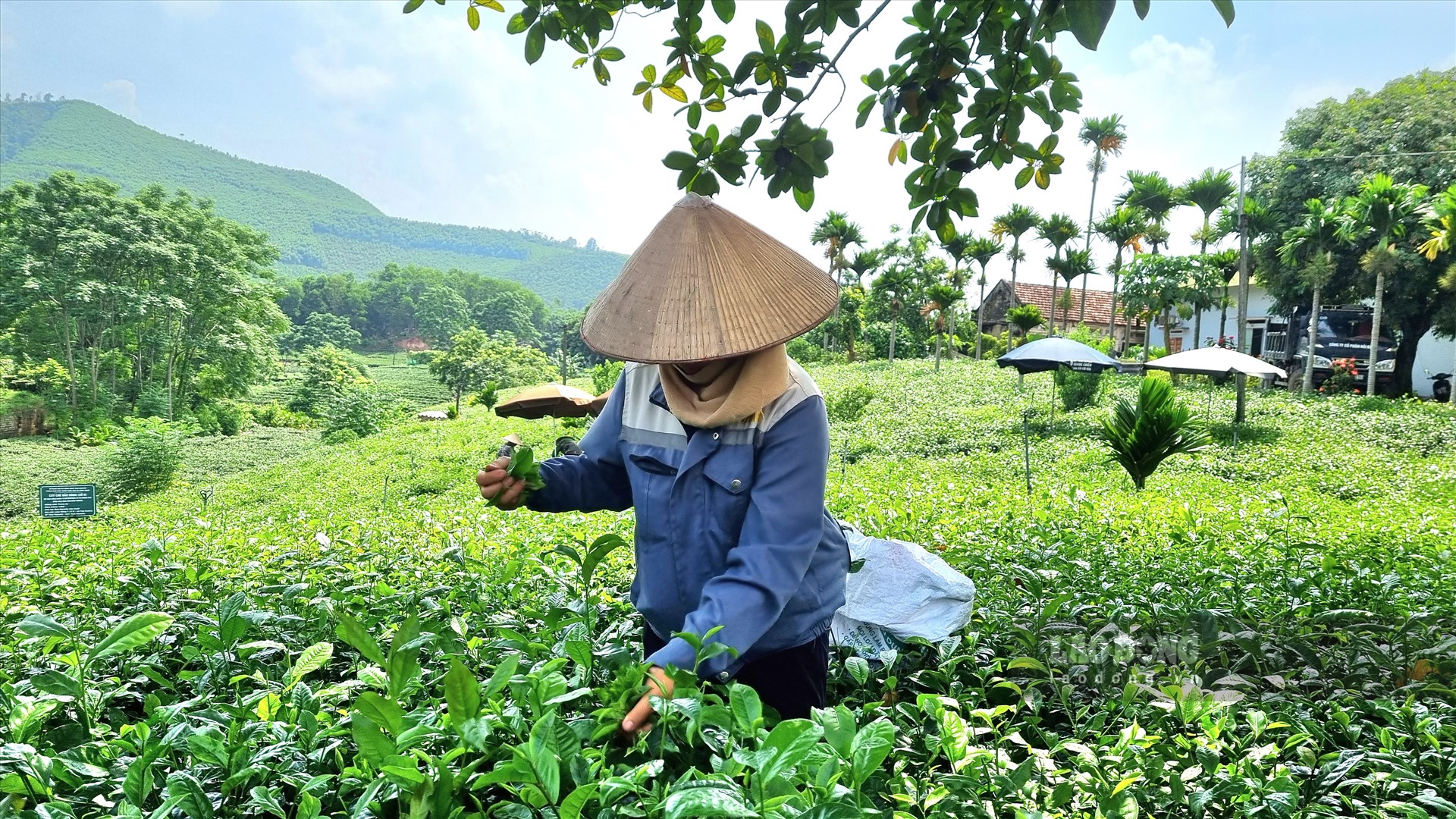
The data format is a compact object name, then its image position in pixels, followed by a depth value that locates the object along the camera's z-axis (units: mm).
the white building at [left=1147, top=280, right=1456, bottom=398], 18984
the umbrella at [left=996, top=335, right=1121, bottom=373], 12914
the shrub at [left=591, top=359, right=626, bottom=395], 21875
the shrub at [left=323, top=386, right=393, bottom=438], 26859
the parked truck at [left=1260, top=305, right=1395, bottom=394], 17719
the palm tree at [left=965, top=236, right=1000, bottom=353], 30109
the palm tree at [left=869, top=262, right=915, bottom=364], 30219
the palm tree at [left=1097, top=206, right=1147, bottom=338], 25016
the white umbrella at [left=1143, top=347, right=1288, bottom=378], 11883
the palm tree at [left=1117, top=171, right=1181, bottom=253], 23812
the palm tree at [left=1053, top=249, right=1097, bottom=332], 27578
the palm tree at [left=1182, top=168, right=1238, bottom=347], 22203
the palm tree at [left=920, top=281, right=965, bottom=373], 28469
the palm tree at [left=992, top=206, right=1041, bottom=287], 28844
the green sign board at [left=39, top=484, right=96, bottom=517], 4219
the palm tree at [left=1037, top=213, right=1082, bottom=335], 27656
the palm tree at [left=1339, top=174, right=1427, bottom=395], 15406
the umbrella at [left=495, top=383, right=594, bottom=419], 12641
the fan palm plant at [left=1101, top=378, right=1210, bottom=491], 6676
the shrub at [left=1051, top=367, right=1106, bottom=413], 14203
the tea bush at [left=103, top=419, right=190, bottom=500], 15258
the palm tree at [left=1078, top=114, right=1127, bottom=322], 28250
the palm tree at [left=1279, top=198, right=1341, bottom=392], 16609
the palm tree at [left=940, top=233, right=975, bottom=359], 29991
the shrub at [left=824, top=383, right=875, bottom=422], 15609
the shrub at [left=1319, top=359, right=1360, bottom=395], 17047
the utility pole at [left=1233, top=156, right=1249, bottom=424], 14594
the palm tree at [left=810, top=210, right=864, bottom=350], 33750
